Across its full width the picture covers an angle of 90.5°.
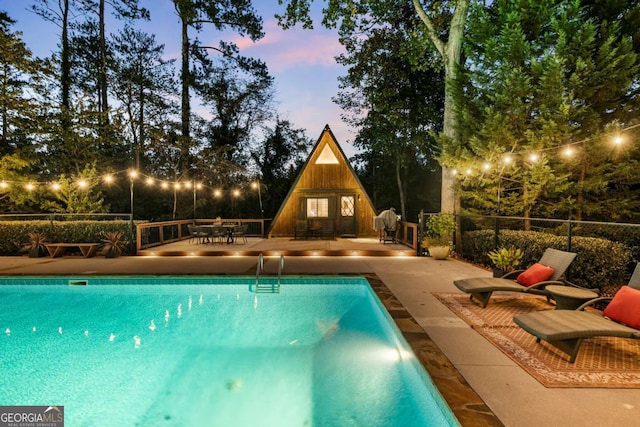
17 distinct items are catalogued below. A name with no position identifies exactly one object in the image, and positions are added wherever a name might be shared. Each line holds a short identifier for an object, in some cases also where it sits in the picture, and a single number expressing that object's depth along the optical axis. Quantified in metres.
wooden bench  9.17
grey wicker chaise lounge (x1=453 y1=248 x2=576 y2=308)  4.58
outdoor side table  3.90
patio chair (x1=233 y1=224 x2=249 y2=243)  11.62
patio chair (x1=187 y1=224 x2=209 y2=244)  10.95
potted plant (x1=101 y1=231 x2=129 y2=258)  9.16
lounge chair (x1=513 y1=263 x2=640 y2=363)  2.91
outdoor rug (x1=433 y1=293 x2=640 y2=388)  2.76
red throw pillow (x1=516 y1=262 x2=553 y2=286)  4.82
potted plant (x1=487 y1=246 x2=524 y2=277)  5.89
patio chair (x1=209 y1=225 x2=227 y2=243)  11.29
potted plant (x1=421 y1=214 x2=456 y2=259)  8.97
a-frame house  13.69
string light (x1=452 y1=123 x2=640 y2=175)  7.89
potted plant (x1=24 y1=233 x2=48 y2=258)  9.27
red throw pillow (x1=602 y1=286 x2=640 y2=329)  3.14
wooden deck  9.66
